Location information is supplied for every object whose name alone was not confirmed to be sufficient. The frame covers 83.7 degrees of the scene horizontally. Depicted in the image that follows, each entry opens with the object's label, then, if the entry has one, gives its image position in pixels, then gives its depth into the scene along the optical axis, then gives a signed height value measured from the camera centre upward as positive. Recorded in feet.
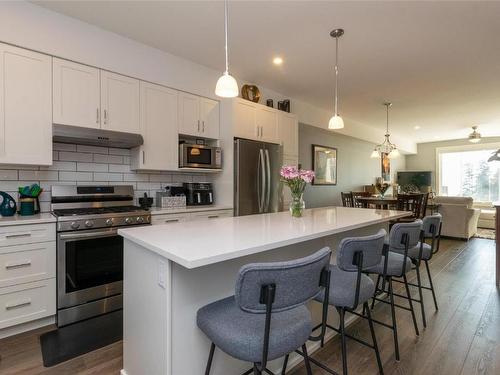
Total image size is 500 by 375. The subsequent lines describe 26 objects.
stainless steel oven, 7.61 -1.87
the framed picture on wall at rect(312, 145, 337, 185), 18.98 +1.57
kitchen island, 4.22 -1.56
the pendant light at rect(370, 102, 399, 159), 18.07 +2.34
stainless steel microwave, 10.91 +1.26
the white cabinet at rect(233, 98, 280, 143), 12.10 +3.03
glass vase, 7.64 -0.53
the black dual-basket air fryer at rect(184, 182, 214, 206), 11.40 -0.28
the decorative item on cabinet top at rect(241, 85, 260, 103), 12.97 +4.45
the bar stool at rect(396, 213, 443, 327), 7.81 -1.31
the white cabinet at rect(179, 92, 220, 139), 10.96 +2.91
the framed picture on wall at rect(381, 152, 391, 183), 28.04 +1.86
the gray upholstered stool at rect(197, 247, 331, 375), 3.24 -1.90
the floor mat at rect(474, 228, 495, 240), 20.06 -3.62
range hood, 8.13 +1.58
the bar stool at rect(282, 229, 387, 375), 4.88 -1.48
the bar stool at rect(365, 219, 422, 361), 6.42 -1.40
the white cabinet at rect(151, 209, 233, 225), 9.51 -1.06
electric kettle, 7.73 -0.50
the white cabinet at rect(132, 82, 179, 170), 9.88 +2.11
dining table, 15.43 -0.82
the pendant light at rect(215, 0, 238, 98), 6.08 +2.22
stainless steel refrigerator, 11.81 +0.43
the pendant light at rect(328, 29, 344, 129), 8.78 +4.85
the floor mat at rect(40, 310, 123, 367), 6.40 -3.80
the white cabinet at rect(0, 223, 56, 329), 6.87 -2.18
